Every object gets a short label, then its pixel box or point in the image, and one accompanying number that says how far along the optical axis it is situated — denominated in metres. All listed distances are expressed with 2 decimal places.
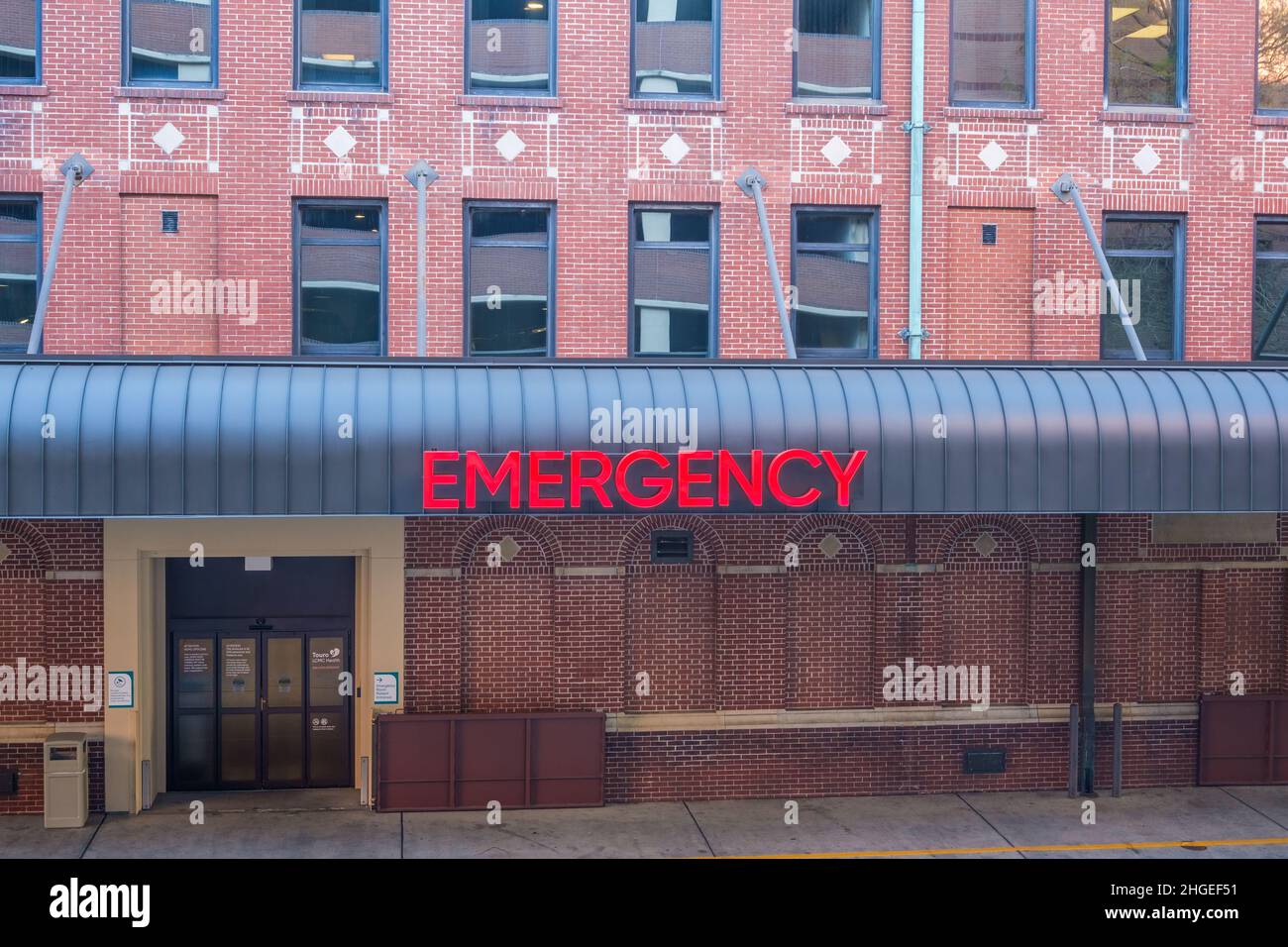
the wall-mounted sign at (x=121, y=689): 14.70
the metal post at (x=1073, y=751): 15.71
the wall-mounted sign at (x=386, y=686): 15.08
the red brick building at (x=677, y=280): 15.01
